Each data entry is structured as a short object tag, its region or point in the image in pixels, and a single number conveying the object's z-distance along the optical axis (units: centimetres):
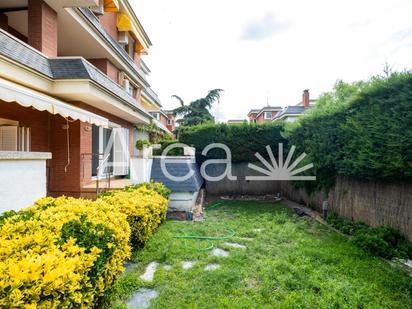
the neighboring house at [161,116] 5418
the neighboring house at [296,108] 4434
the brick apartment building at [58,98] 661
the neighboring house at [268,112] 6188
